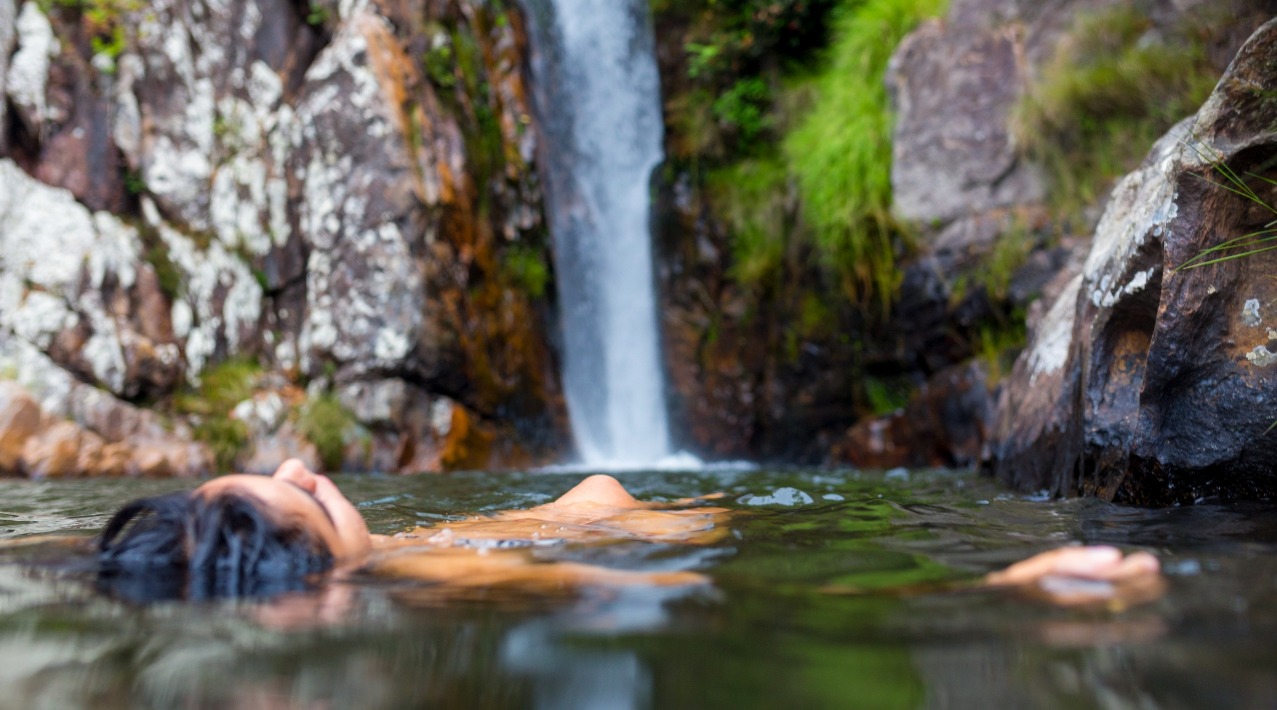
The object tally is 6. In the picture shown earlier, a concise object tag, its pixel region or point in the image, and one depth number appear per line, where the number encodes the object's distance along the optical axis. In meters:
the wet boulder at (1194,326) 2.88
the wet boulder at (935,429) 7.67
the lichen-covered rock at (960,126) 8.30
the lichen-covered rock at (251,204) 8.12
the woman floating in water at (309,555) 1.75
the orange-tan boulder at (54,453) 6.86
